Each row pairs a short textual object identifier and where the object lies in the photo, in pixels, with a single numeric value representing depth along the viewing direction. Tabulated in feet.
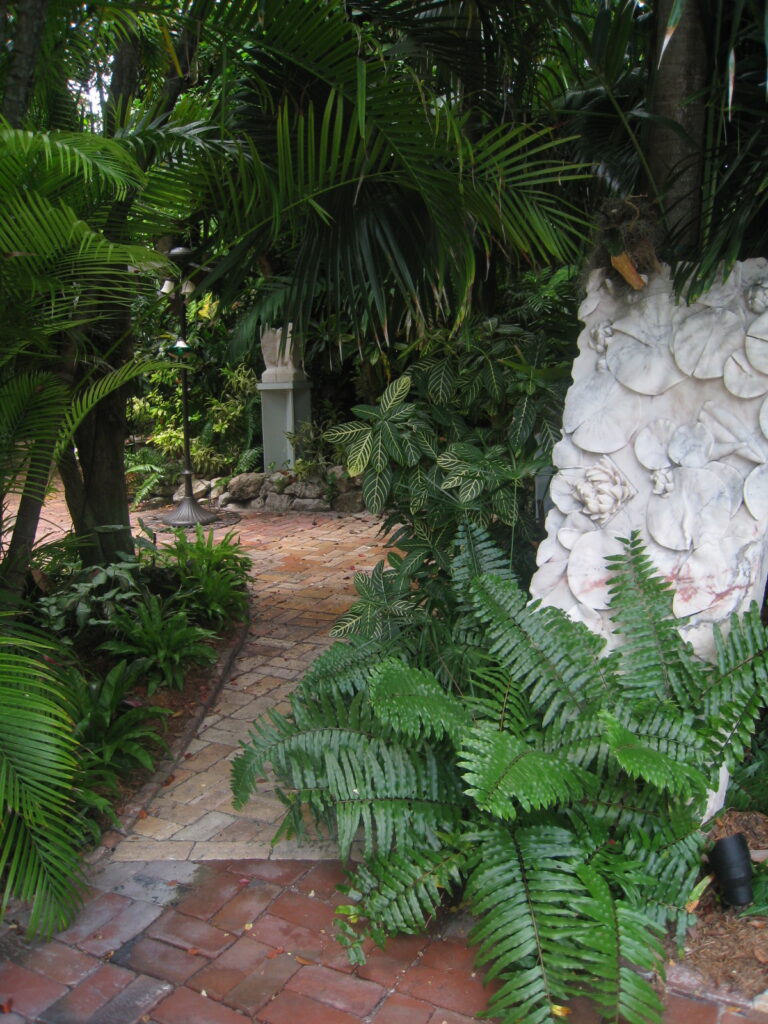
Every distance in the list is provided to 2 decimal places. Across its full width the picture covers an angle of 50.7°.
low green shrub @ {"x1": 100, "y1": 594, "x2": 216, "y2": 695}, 12.01
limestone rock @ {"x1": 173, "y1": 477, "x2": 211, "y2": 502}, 29.27
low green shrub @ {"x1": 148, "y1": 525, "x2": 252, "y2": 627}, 14.61
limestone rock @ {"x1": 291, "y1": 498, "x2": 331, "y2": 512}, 26.73
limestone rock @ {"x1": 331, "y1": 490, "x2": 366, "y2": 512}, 26.08
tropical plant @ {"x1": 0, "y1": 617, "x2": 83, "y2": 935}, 6.86
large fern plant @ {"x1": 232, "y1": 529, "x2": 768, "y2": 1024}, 6.15
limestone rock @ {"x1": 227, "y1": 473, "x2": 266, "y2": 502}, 28.02
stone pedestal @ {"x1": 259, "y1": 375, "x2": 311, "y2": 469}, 28.32
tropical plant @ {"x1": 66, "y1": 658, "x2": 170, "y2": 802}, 9.33
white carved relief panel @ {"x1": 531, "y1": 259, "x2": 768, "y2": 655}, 7.89
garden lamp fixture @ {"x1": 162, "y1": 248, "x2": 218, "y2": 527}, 25.30
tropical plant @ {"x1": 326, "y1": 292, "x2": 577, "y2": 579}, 9.82
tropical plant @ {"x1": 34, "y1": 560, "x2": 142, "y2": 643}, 11.90
